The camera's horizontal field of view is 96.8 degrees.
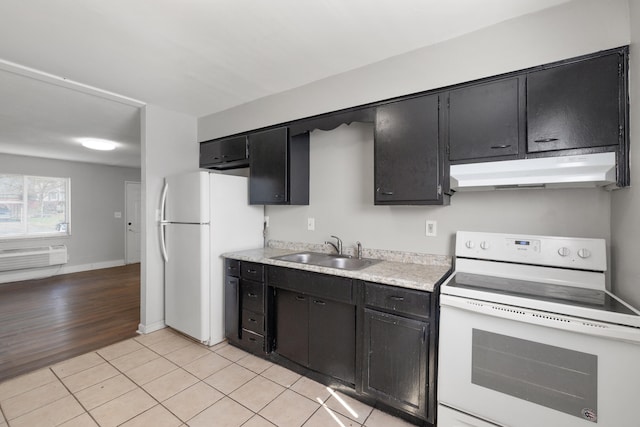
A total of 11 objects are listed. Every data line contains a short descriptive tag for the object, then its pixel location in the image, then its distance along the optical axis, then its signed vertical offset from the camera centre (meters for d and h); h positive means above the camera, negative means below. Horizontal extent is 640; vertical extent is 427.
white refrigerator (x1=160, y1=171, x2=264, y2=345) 2.73 -0.28
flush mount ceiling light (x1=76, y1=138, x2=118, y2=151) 4.05 +1.01
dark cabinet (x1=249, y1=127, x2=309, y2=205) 2.72 +0.45
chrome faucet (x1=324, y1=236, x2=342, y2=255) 2.63 -0.31
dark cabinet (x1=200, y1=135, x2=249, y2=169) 3.11 +0.69
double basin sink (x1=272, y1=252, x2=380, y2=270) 2.42 -0.42
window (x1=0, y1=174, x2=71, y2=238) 5.27 +0.14
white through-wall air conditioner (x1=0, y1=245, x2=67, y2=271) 5.10 -0.83
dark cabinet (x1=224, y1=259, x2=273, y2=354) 2.48 -0.86
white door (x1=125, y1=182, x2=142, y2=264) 6.84 -0.17
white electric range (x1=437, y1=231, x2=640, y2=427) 1.21 -0.62
